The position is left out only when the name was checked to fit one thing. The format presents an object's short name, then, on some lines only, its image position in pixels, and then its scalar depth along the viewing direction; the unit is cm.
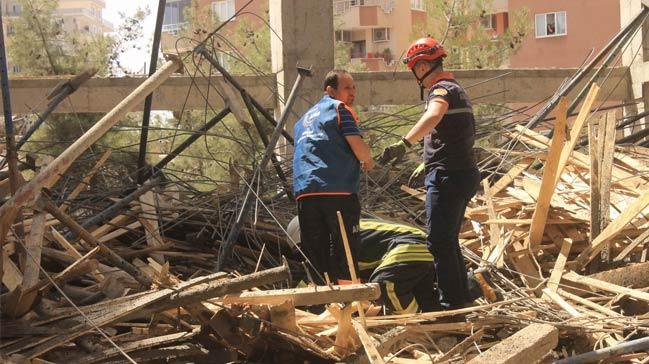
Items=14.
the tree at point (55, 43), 2177
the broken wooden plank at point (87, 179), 784
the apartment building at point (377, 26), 4394
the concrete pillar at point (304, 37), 1266
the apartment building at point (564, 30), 3575
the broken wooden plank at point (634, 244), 674
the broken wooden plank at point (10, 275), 527
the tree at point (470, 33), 2425
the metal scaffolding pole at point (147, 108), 784
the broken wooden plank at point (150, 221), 736
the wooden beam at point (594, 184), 684
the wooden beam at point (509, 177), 795
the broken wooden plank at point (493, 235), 683
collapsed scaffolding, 470
